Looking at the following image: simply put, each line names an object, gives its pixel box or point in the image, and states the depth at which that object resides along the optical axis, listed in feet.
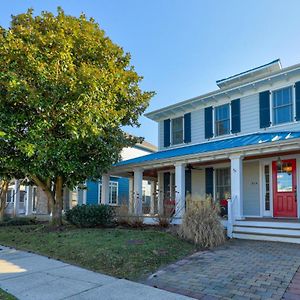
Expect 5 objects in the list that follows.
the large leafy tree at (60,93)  33.12
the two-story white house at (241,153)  35.27
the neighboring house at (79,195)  72.69
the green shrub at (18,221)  52.38
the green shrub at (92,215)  40.34
